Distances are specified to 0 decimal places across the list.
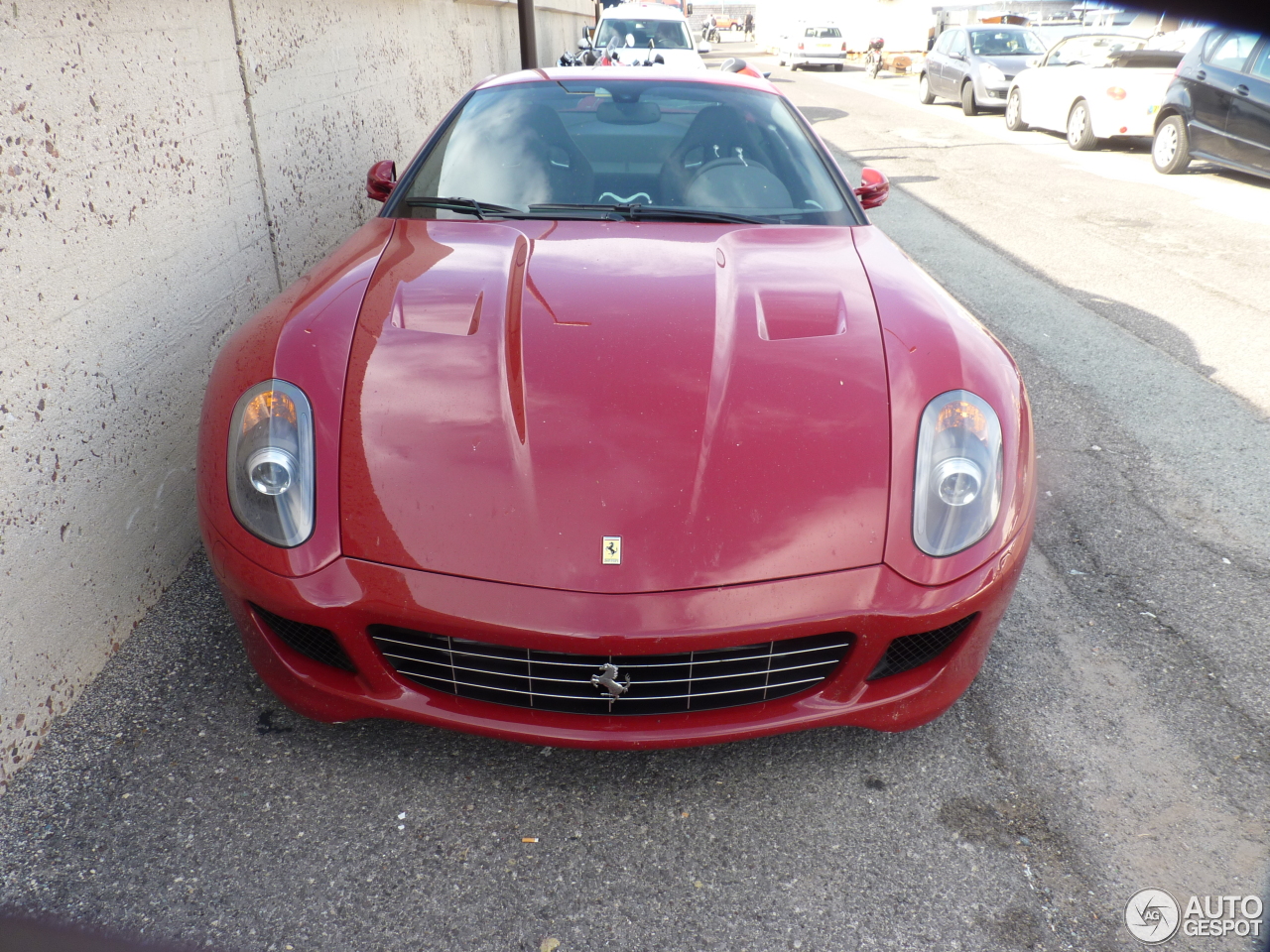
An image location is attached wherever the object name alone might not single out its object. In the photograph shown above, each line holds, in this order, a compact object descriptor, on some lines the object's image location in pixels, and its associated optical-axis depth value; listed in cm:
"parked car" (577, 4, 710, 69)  1394
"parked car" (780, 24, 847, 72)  3278
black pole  1286
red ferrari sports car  177
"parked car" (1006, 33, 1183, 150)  1067
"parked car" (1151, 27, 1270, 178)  841
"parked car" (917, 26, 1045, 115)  1530
